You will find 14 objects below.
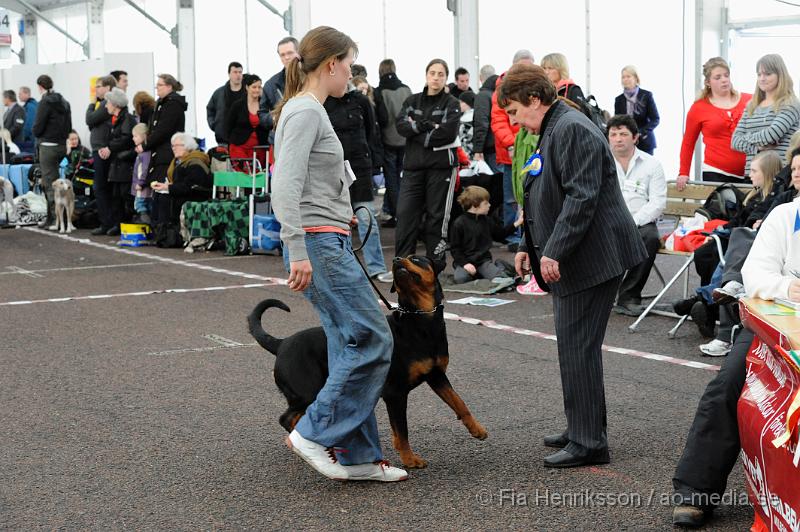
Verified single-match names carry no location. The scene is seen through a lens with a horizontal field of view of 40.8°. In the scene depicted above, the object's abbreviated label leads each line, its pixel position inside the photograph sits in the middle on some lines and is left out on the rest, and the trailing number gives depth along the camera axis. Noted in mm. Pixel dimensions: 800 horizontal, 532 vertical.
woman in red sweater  9117
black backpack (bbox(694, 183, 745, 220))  7828
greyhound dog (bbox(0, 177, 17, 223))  16703
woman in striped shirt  8242
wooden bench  8672
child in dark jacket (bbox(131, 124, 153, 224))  13734
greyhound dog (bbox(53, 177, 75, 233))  15367
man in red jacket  10617
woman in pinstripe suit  4258
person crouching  9586
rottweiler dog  4219
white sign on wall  18672
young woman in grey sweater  3924
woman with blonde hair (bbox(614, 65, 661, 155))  13016
